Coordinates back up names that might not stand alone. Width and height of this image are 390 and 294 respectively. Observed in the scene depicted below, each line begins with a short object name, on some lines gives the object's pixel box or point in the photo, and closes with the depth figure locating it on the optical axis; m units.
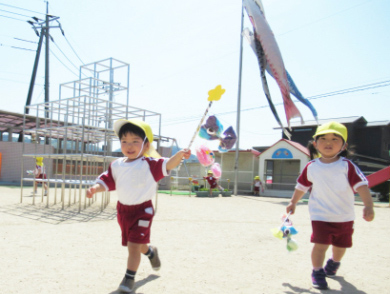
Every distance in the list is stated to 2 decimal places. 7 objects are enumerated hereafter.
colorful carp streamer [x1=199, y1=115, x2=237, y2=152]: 10.84
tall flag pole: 16.21
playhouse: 16.77
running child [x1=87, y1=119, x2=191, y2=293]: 2.79
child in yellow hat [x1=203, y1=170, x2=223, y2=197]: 14.57
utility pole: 19.09
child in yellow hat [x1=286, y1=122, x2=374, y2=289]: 2.87
